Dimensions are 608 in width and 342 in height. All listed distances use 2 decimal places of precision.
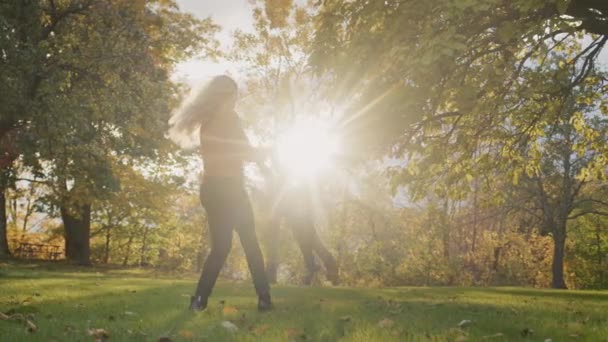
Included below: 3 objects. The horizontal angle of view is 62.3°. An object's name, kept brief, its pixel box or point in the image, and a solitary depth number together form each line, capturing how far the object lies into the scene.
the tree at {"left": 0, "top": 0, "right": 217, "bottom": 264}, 13.47
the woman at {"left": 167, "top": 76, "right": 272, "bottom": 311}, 6.19
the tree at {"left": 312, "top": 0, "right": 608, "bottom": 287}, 6.92
